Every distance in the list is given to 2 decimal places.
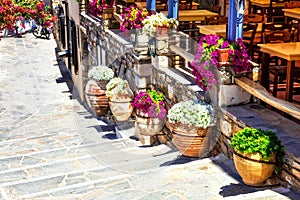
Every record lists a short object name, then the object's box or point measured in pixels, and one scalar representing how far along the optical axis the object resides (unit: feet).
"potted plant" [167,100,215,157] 25.84
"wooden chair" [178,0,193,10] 41.73
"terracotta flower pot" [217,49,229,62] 25.14
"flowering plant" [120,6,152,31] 36.50
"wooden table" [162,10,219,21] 38.35
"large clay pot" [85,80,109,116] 42.73
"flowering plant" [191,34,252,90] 25.17
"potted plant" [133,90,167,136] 31.63
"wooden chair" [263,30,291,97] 28.22
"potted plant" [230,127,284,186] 20.74
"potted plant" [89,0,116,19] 44.80
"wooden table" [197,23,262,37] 31.22
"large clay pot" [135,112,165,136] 31.81
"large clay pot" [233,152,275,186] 20.97
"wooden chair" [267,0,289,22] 40.11
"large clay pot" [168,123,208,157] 26.18
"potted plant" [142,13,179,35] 33.32
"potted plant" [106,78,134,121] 37.68
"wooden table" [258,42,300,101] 24.56
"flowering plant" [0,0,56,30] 45.72
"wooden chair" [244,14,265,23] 33.60
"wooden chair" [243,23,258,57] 30.42
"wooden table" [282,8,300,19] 32.01
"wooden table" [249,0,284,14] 40.47
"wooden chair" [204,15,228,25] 34.53
